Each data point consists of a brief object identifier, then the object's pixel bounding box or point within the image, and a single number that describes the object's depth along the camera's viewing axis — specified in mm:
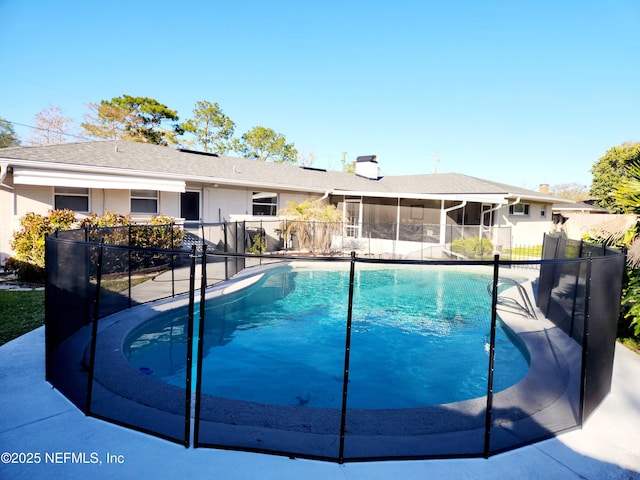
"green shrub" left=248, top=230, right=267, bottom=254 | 15281
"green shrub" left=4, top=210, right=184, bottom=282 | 10016
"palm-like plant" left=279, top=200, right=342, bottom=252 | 17438
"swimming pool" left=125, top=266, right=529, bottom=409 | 5852
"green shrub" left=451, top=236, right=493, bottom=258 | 16859
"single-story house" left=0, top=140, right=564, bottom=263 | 12156
